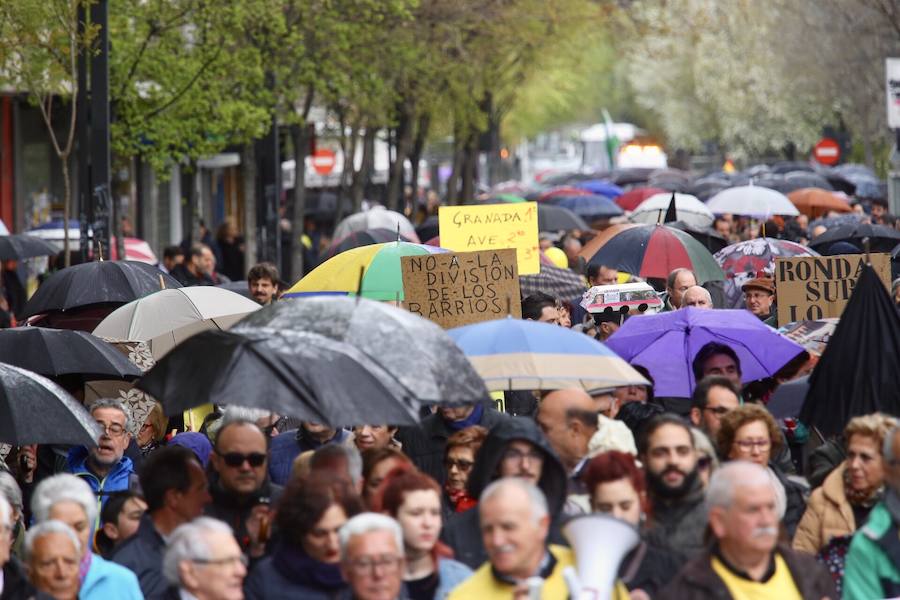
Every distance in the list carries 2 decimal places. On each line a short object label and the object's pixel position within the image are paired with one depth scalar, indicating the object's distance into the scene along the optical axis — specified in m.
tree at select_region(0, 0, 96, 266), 35.87
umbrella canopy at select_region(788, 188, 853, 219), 58.12
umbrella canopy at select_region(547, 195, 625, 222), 62.09
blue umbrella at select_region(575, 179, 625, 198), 76.40
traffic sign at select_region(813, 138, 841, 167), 103.00
